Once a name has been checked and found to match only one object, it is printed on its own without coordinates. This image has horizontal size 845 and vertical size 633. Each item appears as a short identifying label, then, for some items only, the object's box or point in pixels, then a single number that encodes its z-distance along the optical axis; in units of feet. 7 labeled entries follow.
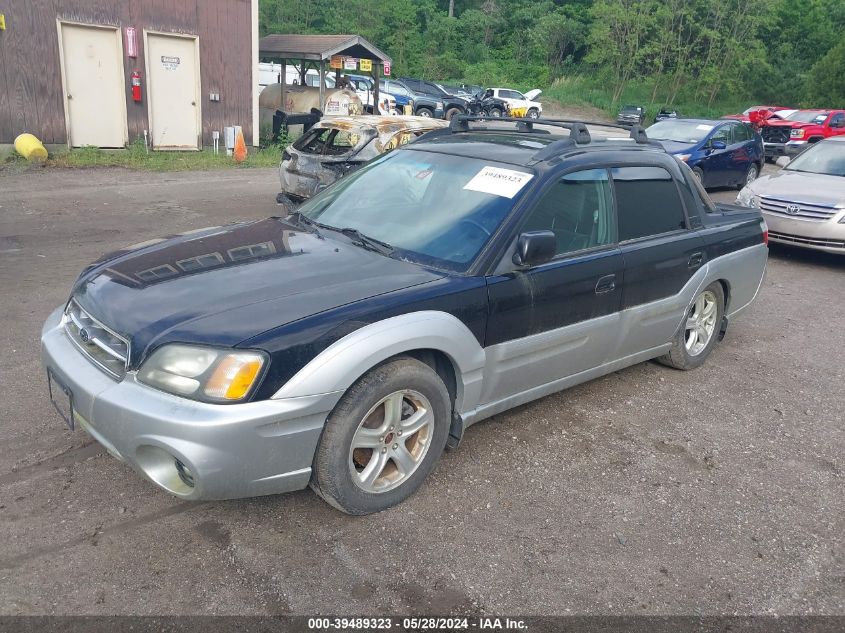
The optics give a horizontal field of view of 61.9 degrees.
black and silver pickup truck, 9.07
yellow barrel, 42.09
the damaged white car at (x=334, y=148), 29.49
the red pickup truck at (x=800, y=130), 67.46
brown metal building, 43.01
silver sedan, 27.61
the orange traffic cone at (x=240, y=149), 50.58
